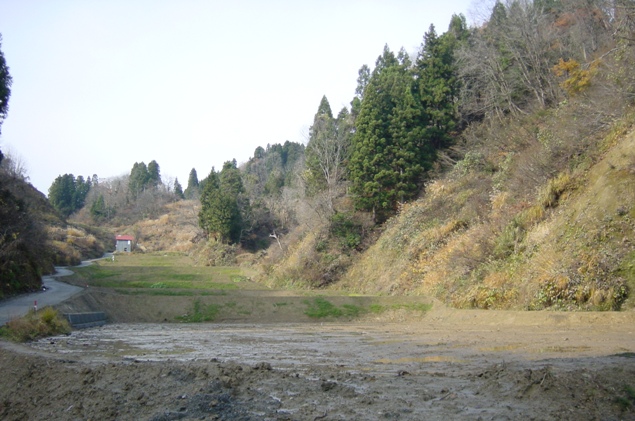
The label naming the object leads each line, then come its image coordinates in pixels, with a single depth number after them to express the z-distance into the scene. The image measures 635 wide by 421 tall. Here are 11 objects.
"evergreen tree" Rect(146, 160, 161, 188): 137.52
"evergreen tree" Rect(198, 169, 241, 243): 69.31
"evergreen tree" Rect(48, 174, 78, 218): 128.25
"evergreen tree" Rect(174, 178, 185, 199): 149.77
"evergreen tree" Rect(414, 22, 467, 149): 44.25
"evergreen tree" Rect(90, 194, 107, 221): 123.69
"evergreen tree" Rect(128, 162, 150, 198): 134.25
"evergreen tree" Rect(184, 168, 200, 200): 153.00
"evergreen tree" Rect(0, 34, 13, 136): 28.31
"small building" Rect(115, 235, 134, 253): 93.38
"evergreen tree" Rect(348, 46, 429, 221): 42.16
